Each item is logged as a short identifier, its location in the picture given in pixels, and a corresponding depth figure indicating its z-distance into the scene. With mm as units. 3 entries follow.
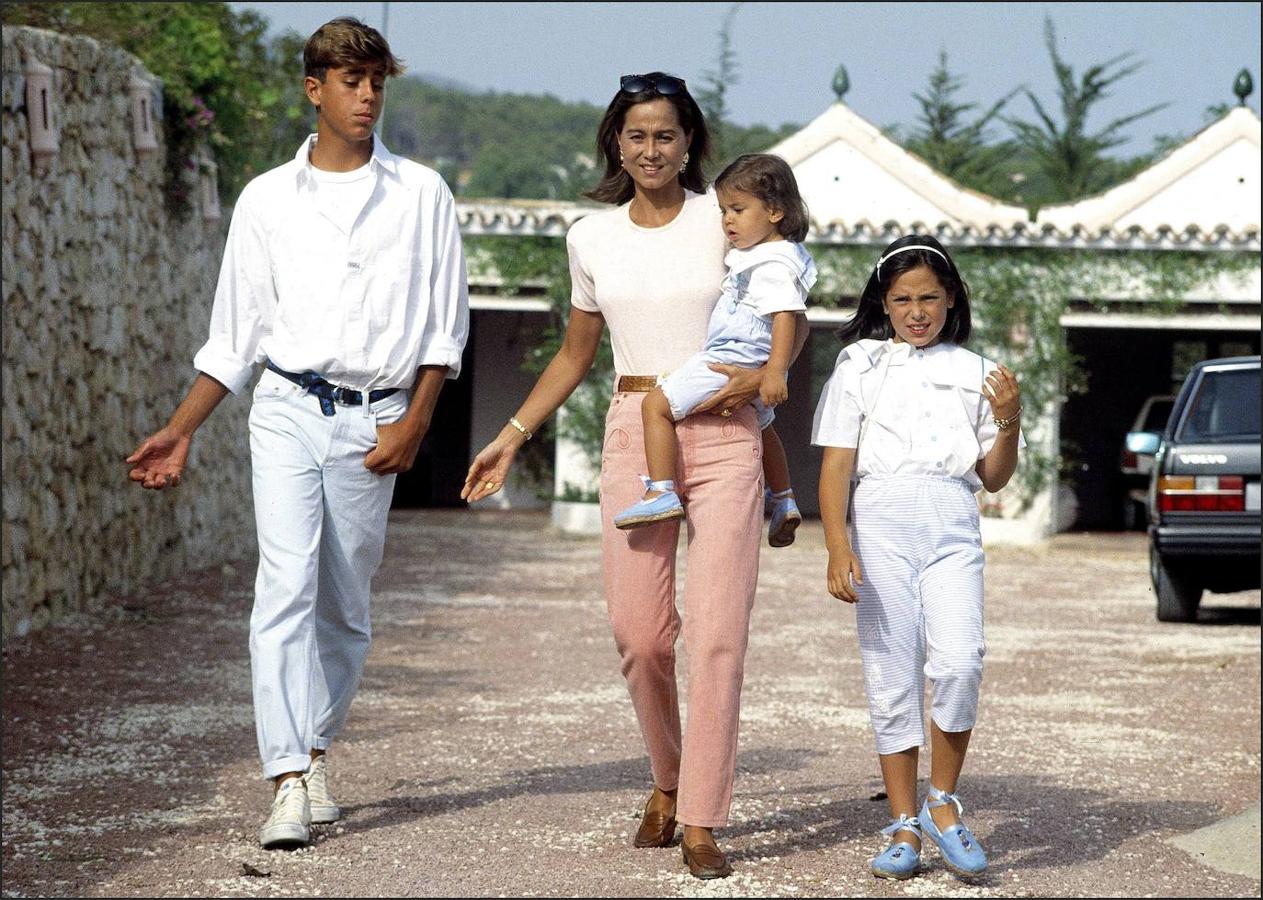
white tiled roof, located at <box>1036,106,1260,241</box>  23719
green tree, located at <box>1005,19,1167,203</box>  36844
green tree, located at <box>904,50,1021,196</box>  37562
